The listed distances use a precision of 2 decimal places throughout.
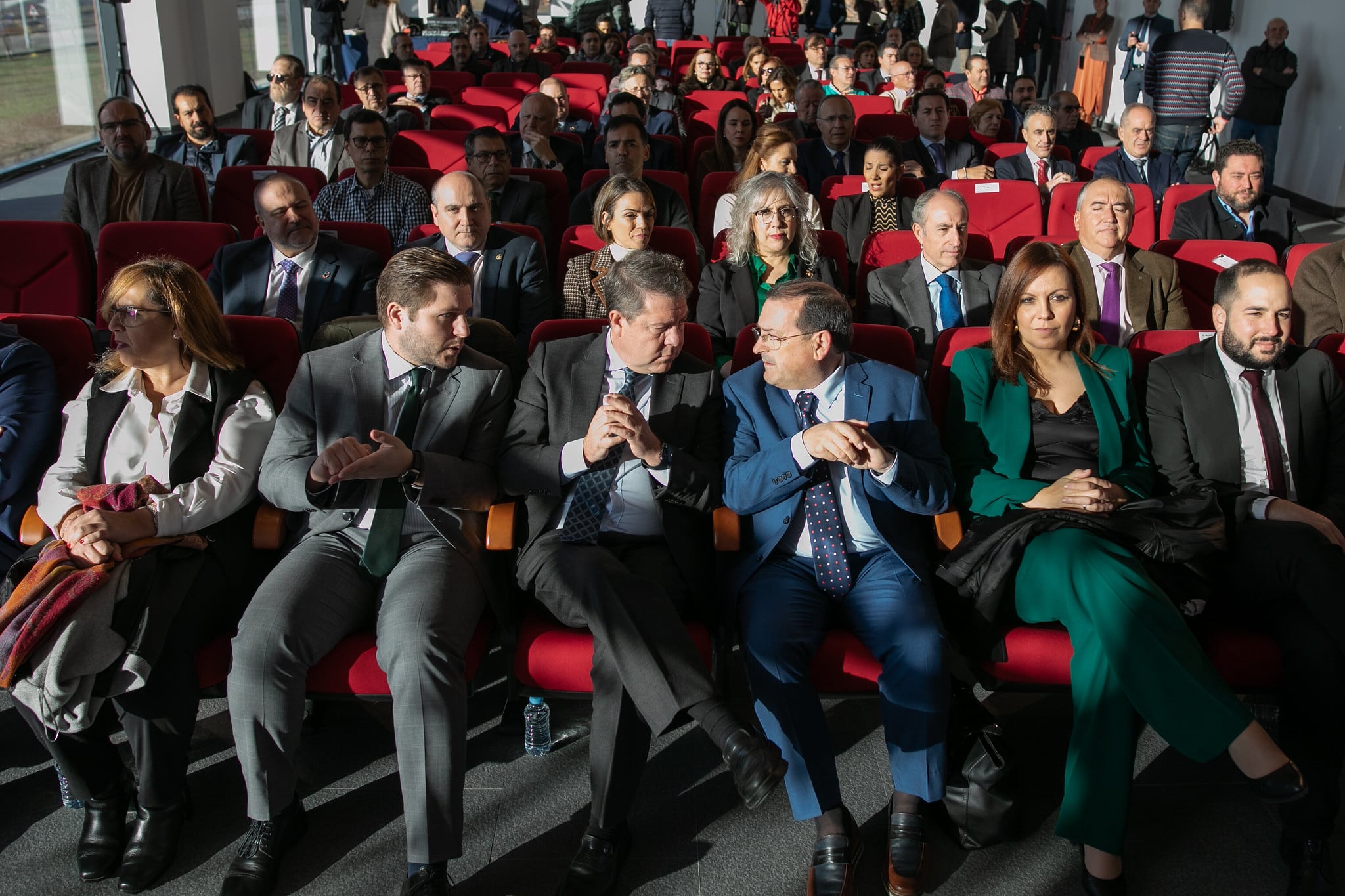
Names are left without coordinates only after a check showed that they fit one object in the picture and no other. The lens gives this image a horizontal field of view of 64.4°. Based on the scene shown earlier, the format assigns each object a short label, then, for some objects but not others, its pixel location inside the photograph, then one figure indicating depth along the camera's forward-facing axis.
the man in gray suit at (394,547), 2.02
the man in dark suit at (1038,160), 5.34
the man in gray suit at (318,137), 5.48
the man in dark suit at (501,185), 4.30
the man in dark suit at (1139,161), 5.19
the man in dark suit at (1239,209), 4.19
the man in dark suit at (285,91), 6.57
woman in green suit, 2.01
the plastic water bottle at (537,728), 2.41
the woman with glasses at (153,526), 2.09
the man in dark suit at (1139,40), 9.48
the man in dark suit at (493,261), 3.39
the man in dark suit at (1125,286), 3.48
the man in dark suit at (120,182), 4.48
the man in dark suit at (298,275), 3.36
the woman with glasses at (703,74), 8.14
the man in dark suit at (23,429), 2.46
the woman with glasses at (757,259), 3.38
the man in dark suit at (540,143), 5.37
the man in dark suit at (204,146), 5.61
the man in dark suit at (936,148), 5.95
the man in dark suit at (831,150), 5.47
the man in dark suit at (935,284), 3.35
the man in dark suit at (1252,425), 2.37
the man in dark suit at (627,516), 2.04
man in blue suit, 2.07
